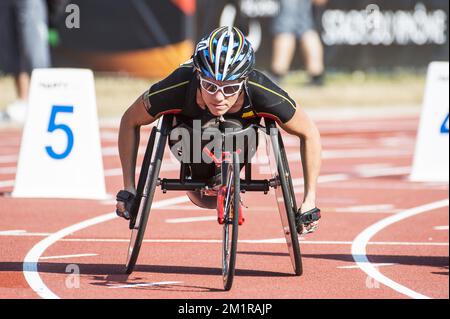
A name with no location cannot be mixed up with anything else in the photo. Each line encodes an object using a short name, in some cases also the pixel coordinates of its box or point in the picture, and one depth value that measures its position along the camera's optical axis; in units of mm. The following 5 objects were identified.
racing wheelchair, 7473
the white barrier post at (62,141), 11945
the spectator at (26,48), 18281
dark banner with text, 22516
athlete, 7387
